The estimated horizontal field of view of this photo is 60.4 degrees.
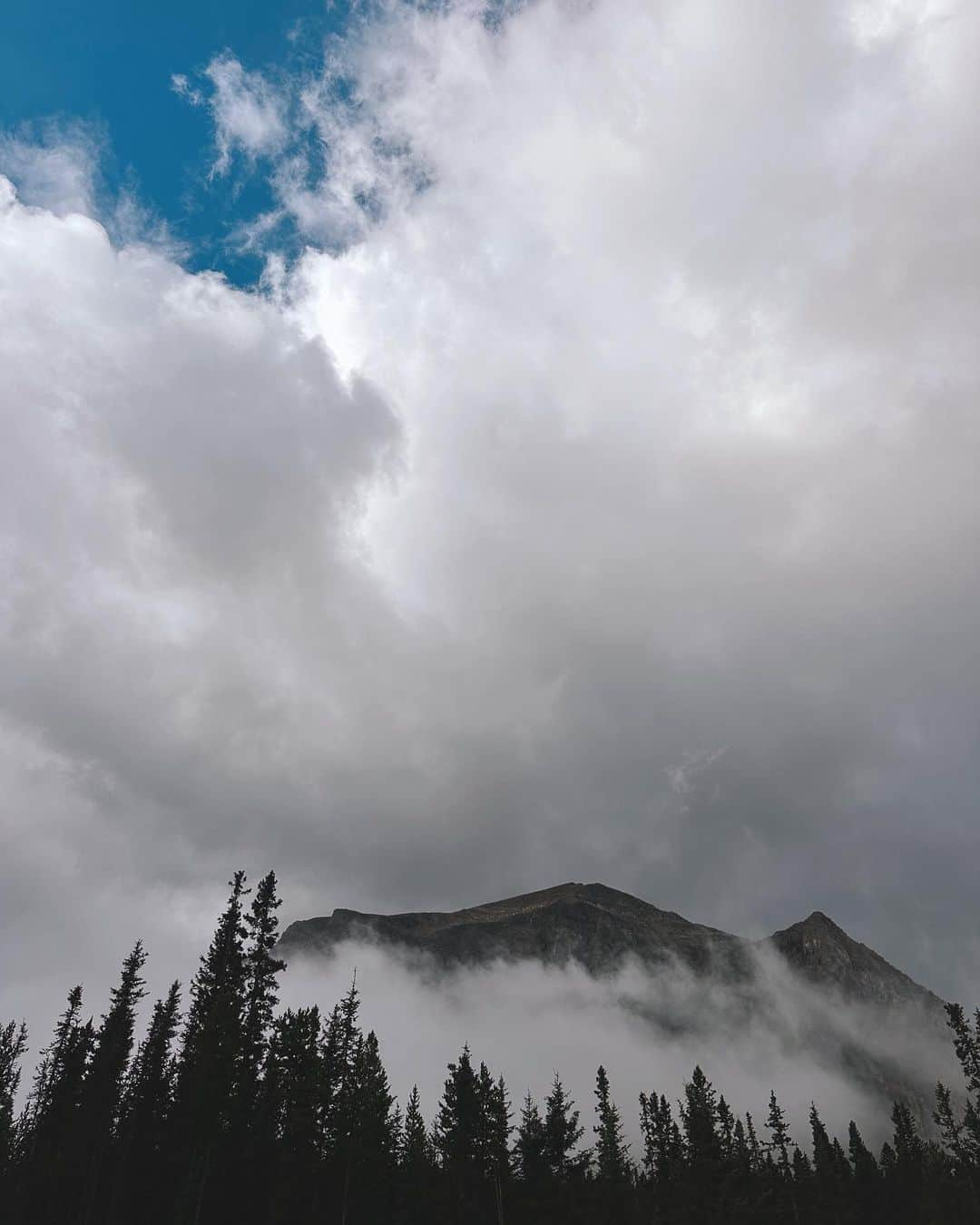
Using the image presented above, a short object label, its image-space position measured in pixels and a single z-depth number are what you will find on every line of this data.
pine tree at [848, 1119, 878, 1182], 97.38
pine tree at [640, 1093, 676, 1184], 77.36
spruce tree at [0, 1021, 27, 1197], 78.31
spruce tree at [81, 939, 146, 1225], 58.53
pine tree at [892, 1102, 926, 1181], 102.94
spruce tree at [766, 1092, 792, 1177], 96.81
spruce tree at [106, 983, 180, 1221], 54.25
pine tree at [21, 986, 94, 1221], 57.59
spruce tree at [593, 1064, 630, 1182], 74.31
